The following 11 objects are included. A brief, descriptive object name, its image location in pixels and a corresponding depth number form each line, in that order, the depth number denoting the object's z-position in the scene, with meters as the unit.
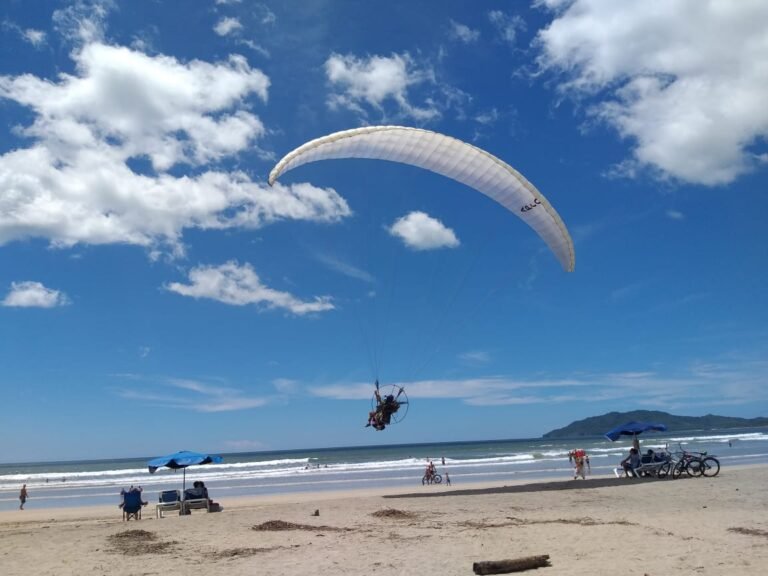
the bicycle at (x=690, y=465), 17.84
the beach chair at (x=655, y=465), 18.12
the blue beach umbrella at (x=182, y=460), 15.77
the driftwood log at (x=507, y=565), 6.89
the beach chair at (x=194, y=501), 15.91
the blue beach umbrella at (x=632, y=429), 18.22
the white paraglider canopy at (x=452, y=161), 12.70
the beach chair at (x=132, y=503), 15.30
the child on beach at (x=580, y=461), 21.49
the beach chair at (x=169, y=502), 15.65
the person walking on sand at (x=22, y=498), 24.67
